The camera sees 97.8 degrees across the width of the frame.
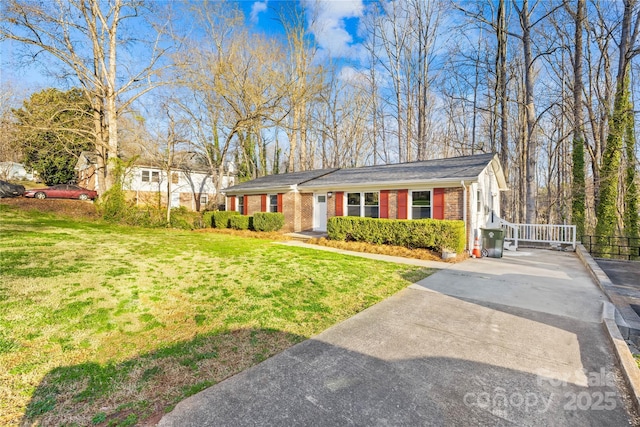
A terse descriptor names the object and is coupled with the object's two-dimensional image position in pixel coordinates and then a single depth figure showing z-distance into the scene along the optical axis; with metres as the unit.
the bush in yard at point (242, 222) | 15.99
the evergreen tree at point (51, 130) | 13.16
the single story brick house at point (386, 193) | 10.75
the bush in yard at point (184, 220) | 16.31
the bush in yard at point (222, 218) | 16.85
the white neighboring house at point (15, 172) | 20.36
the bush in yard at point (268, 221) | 14.79
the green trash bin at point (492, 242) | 10.04
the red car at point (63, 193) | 17.38
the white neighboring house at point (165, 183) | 24.56
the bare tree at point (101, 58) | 12.95
